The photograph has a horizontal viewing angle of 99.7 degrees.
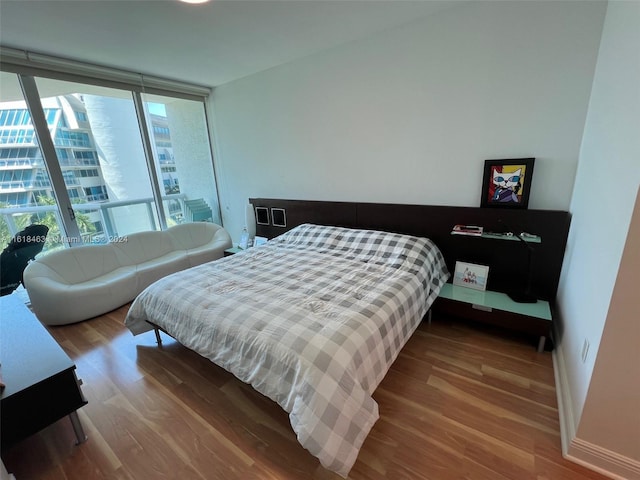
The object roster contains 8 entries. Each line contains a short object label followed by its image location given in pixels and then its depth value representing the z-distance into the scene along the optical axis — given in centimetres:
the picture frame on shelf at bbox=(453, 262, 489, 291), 232
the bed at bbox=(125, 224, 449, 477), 121
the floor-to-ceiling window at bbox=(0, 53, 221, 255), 283
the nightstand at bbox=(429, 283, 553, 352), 195
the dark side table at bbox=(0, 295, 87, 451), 125
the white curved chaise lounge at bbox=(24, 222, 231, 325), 255
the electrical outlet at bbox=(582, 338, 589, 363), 131
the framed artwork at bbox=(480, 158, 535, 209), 207
